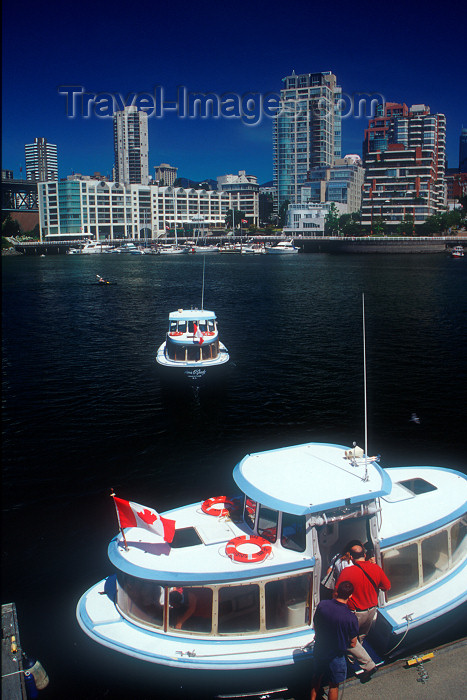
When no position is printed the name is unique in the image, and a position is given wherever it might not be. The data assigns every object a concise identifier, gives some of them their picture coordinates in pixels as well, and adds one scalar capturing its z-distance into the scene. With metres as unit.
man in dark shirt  9.23
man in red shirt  10.02
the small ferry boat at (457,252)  162.50
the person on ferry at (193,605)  10.55
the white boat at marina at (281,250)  196.75
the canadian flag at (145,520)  11.18
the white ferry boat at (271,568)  10.48
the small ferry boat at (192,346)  33.56
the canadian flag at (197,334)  33.66
